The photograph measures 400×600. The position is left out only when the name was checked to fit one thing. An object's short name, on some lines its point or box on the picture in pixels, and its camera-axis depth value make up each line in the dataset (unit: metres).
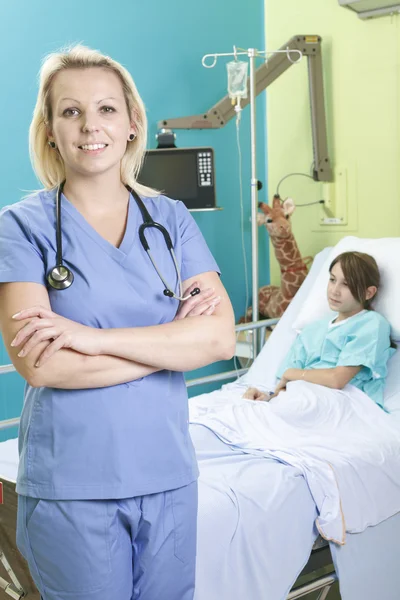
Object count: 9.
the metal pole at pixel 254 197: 3.40
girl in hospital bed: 2.63
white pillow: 2.80
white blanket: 2.18
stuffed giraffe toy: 3.64
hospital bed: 1.94
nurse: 1.35
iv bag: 3.53
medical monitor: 3.46
